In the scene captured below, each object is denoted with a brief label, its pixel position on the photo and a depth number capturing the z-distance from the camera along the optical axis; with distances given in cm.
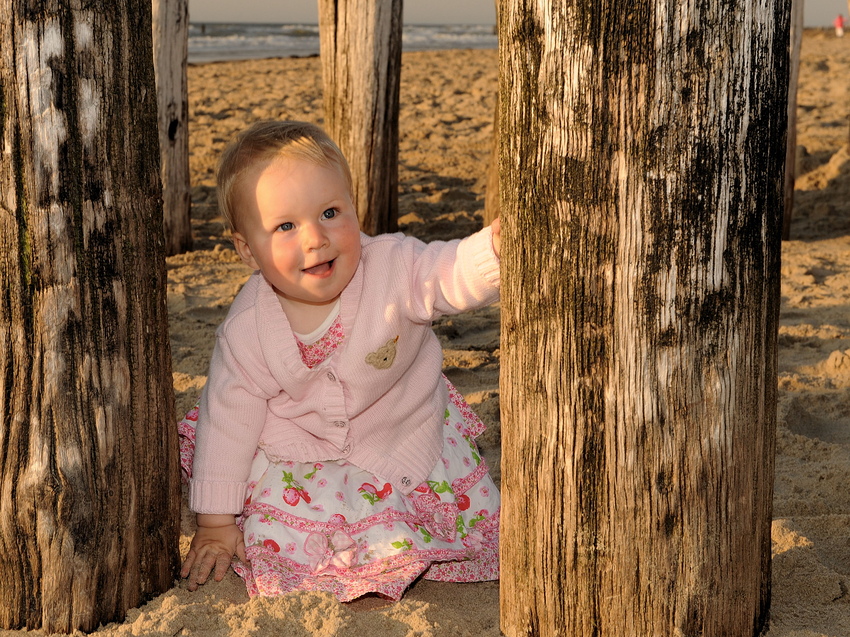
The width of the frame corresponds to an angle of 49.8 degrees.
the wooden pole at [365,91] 497
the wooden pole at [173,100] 482
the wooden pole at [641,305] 154
